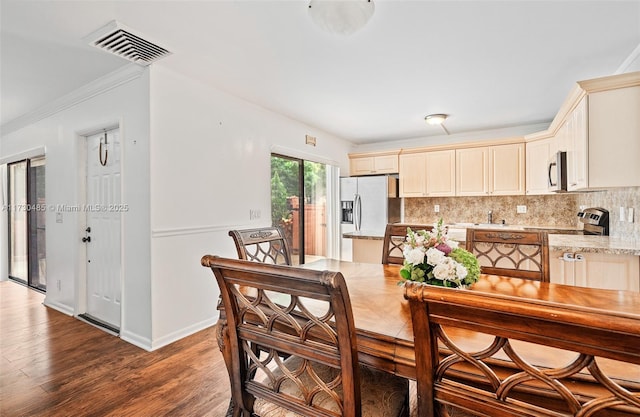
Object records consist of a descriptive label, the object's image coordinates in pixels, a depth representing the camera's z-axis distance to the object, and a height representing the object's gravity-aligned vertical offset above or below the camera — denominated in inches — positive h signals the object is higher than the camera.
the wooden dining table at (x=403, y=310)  33.6 -16.1
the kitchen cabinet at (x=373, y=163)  212.2 +31.2
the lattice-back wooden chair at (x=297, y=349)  32.7 -17.9
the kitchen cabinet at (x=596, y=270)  86.7 -19.3
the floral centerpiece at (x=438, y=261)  48.2 -9.1
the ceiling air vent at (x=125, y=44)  81.0 +46.7
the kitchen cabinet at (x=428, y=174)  195.0 +21.5
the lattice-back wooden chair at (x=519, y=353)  21.5 -13.2
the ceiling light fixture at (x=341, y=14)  58.9 +38.1
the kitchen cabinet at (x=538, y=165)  158.2 +22.2
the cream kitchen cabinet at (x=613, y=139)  83.9 +18.5
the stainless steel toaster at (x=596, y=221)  117.5 -6.2
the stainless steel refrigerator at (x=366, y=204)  202.4 +2.0
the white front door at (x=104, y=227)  117.6 -7.4
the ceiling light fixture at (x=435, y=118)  159.3 +46.3
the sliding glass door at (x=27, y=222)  171.3 -7.6
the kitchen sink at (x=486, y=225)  182.9 -11.4
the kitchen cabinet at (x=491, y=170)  177.5 +21.6
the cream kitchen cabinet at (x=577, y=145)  90.7 +20.0
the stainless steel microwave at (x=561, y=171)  119.1 +13.5
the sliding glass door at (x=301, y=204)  168.6 +2.2
